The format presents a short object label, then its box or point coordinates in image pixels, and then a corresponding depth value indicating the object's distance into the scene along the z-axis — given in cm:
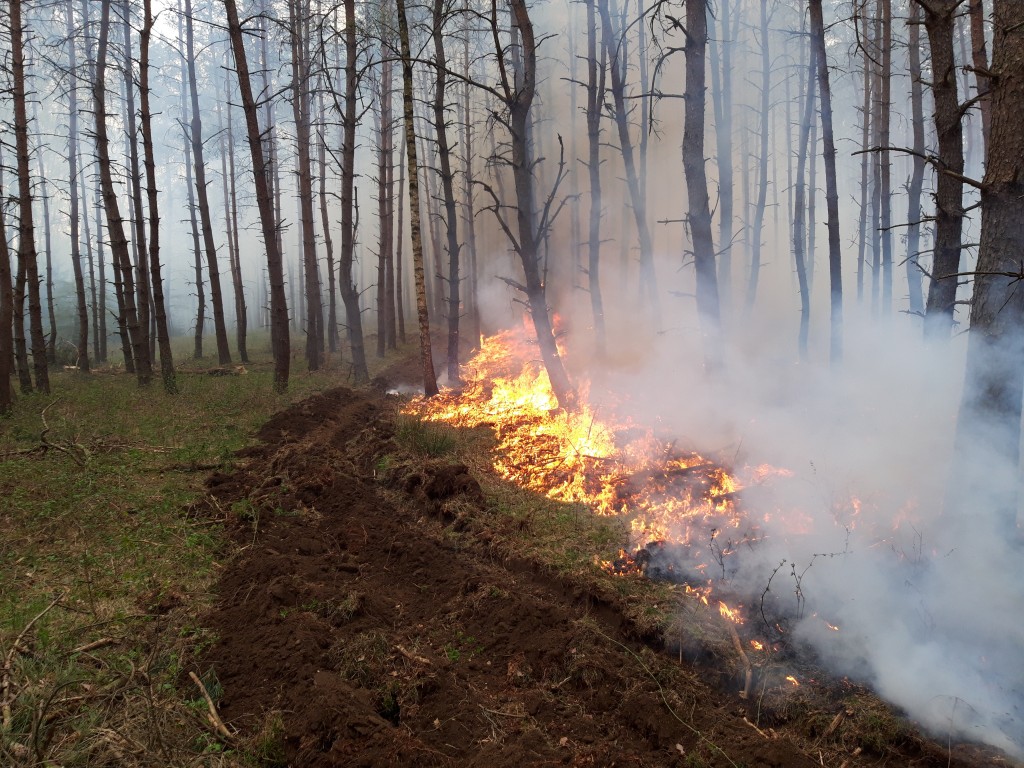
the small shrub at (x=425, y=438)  926
